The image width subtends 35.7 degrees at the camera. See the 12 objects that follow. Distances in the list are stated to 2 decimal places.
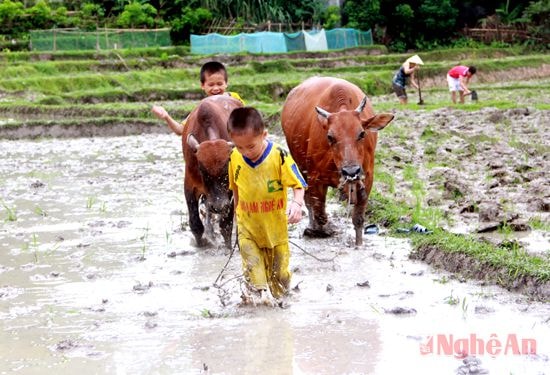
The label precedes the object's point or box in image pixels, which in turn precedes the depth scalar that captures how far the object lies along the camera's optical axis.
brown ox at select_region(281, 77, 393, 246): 6.79
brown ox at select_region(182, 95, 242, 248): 6.56
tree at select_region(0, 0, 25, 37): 39.44
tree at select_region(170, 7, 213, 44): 42.97
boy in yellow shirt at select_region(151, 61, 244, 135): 7.75
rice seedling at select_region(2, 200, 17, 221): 8.75
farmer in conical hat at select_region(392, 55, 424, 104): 21.33
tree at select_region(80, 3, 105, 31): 42.19
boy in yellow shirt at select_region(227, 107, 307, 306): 5.21
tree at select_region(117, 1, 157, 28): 41.81
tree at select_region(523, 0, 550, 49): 42.38
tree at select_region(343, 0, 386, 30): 44.22
